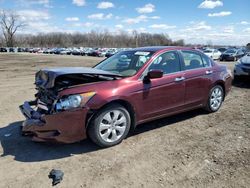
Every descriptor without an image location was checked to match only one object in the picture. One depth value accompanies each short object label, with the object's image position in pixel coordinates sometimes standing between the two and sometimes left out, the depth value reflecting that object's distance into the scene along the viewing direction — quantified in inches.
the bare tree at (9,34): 2910.5
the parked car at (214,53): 919.3
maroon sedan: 112.8
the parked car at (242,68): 285.9
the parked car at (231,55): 873.5
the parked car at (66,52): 1850.4
